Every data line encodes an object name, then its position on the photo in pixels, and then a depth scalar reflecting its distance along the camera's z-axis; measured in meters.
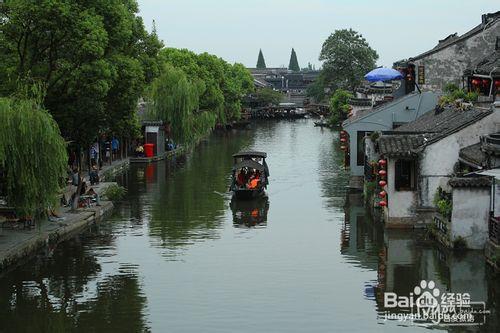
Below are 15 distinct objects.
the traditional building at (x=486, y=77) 40.06
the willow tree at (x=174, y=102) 73.06
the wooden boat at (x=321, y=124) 122.69
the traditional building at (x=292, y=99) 188.38
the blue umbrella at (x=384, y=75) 53.28
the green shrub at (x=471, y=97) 40.06
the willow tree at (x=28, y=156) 29.72
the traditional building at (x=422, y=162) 35.03
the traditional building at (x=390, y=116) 48.28
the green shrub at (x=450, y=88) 45.26
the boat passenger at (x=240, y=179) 47.30
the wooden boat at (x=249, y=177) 45.75
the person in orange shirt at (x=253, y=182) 46.25
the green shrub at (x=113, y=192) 45.31
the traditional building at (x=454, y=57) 52.97
